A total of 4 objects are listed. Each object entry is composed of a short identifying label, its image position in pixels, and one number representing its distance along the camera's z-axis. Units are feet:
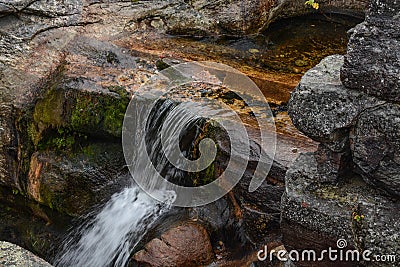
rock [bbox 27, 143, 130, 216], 18.33
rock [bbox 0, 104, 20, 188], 18.98
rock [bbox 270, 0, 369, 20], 26.10
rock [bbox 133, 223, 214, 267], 15.61
